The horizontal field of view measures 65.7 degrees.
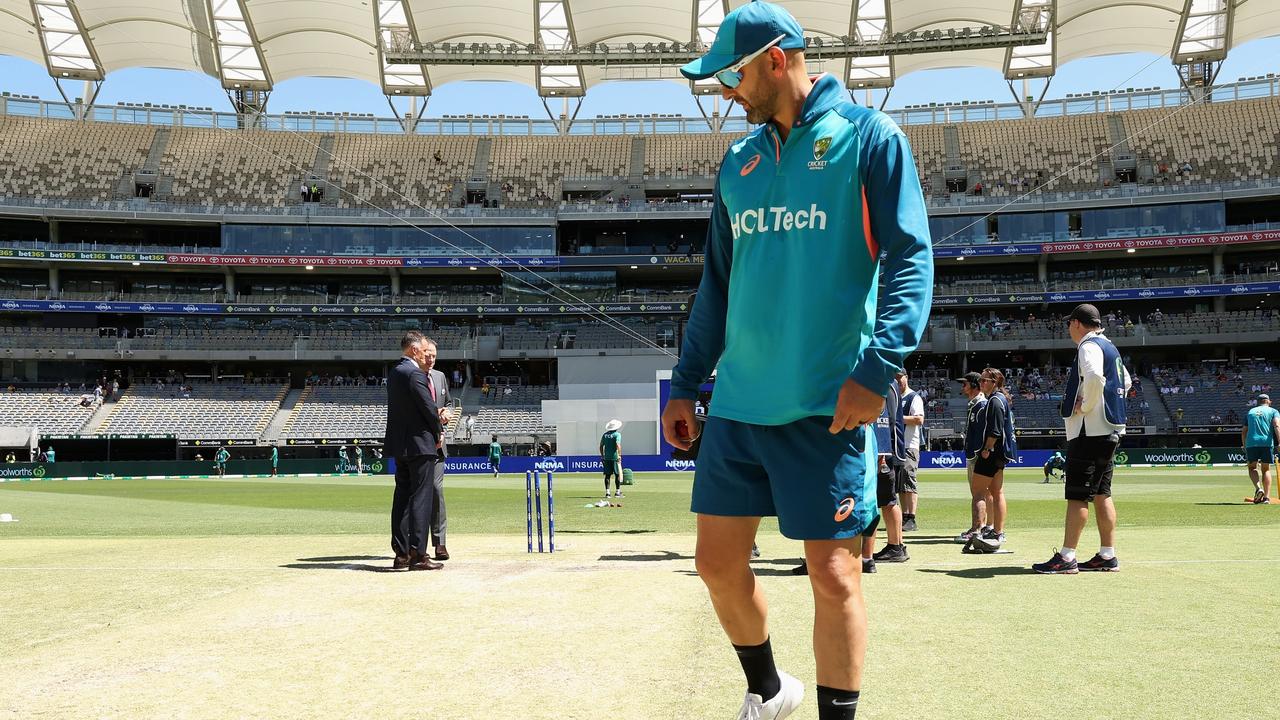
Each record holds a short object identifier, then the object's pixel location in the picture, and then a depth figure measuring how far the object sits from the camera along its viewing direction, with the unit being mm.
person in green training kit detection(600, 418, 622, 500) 20281
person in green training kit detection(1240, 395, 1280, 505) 17125
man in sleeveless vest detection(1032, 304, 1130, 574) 7887
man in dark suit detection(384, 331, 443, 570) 8914
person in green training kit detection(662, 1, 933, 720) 3023
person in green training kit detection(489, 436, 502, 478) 40938
